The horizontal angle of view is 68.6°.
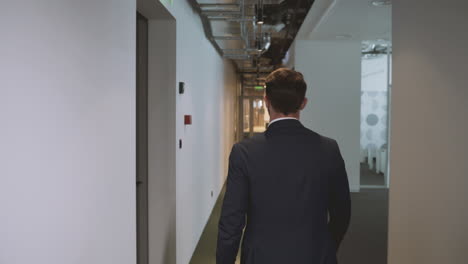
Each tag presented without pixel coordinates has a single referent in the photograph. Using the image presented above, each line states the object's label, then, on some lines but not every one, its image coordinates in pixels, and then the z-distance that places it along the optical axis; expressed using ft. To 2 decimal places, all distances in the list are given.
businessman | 4.65
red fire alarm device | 10.71
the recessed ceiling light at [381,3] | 12.85
